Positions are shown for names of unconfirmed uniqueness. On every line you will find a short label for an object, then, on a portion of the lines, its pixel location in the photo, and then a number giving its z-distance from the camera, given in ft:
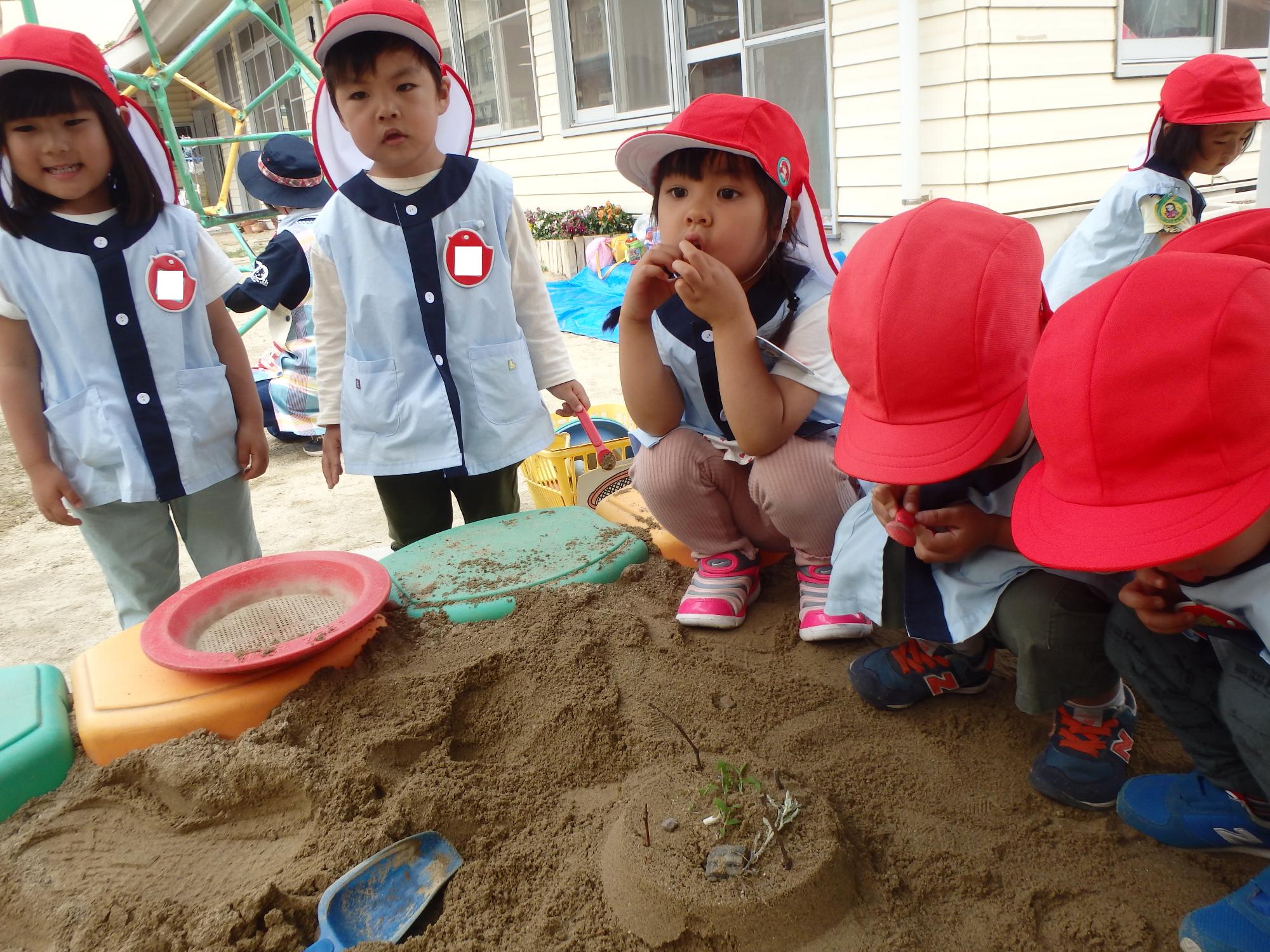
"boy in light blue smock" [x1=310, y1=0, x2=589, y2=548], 6.25
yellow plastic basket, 8.55
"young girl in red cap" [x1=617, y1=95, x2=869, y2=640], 5.10
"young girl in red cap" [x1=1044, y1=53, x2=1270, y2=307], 8.46
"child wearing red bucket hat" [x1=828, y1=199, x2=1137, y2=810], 3.83
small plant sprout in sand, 3.69
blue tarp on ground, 19.63
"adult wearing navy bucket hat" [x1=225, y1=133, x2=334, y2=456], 10.82
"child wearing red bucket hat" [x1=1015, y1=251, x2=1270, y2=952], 2.76
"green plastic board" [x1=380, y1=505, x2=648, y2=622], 5.98
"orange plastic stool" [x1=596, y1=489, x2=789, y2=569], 6.61
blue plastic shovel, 3.68
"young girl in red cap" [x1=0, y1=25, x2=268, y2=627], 5.64
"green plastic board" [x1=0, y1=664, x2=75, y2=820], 4.55
